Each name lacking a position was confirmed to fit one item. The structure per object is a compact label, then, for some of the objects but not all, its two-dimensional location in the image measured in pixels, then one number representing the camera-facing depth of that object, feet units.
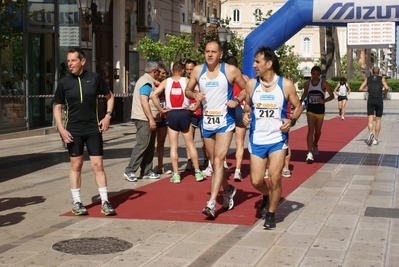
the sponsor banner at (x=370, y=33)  43.37
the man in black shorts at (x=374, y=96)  58.80
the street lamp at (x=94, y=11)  63.10
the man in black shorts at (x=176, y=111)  38.17
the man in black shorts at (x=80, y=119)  28.78
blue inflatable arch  42.91
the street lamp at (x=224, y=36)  96.53
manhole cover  22.99
